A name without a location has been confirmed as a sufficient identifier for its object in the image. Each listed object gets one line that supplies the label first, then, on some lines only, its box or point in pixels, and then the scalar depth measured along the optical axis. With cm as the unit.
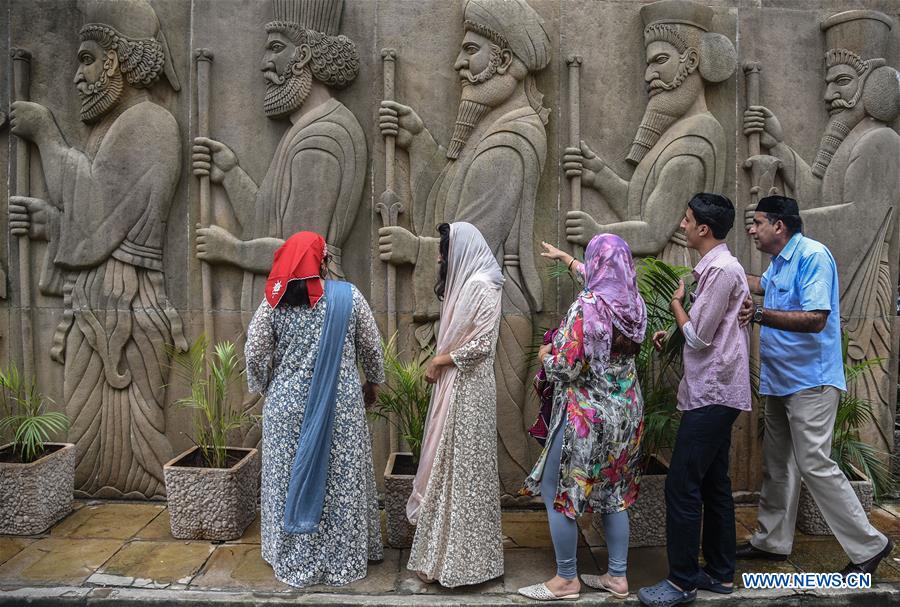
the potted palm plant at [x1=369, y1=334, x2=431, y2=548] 379
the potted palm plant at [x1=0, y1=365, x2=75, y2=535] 395
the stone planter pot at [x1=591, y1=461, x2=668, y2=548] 383
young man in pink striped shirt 308
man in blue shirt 329
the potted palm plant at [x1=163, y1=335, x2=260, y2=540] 386
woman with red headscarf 319
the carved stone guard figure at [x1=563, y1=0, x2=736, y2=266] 448
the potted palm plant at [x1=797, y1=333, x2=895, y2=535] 394
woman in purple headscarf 298
